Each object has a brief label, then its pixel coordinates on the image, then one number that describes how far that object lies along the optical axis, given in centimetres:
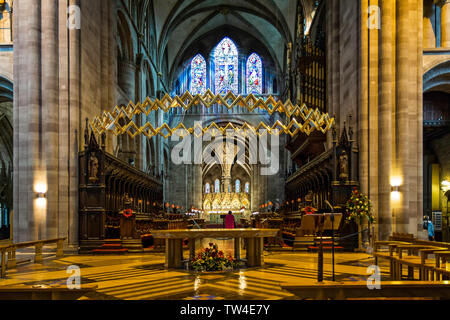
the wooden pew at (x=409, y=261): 634
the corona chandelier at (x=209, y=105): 1105
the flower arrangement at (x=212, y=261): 805
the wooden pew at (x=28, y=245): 803
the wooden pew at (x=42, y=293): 376
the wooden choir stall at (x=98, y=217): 1252
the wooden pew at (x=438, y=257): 562
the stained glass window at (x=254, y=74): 3603
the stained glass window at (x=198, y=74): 3597
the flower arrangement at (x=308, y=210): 1282
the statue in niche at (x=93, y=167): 1280
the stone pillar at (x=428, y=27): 1432
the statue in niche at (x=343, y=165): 1247
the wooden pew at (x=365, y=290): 377
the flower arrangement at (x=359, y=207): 1143
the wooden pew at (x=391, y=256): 718
